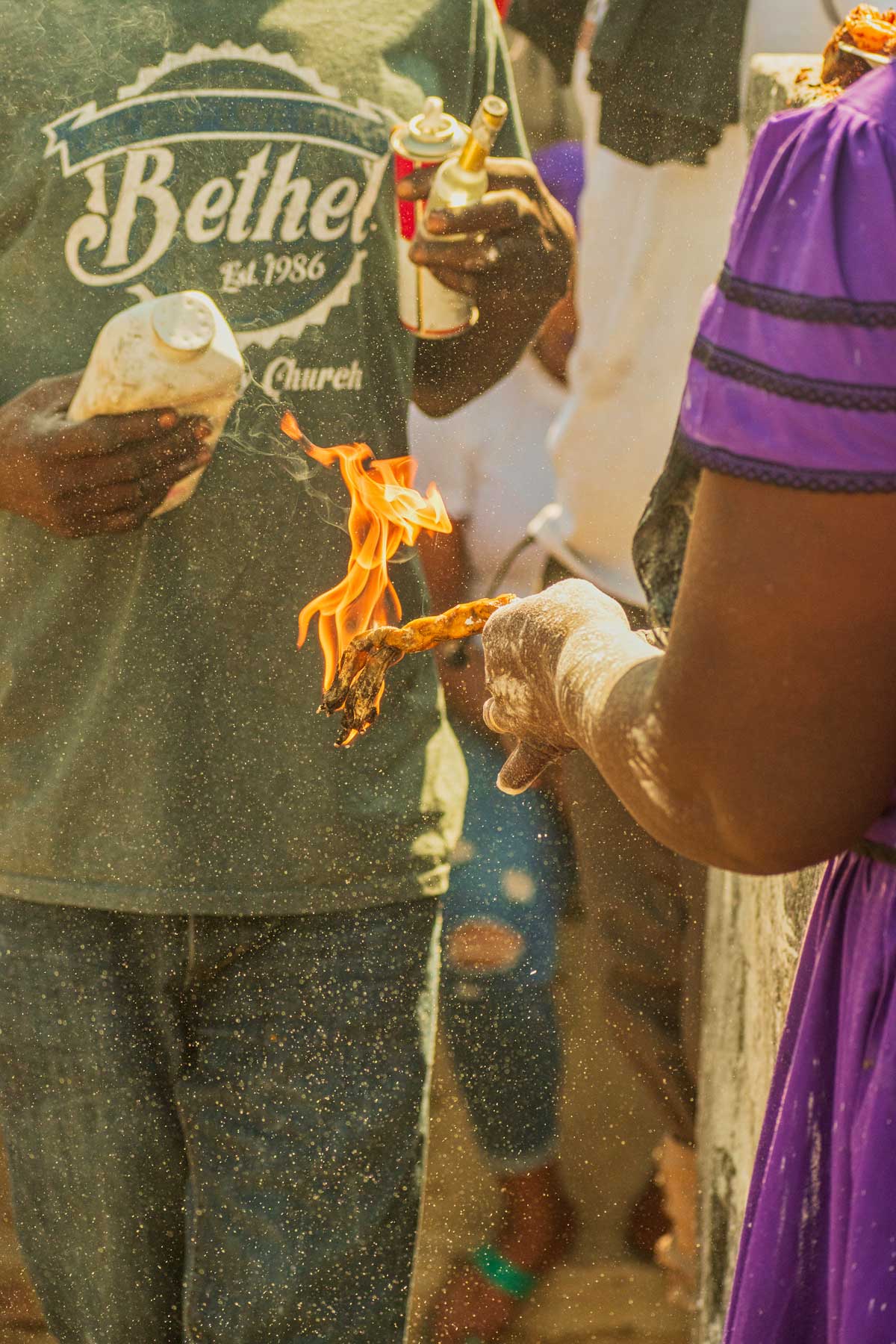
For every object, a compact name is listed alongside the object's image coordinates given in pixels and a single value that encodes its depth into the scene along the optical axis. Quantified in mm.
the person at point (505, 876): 5732
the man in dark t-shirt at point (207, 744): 5091
